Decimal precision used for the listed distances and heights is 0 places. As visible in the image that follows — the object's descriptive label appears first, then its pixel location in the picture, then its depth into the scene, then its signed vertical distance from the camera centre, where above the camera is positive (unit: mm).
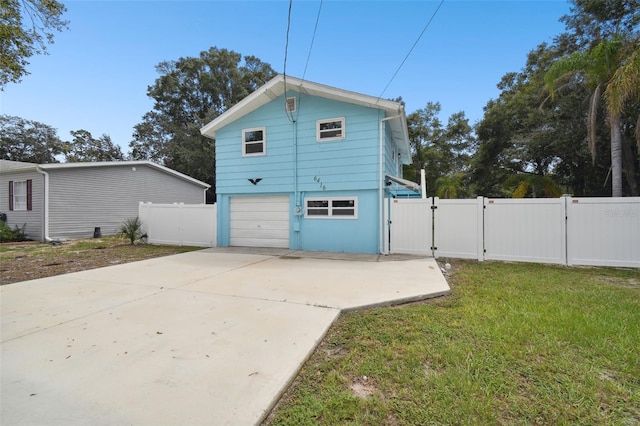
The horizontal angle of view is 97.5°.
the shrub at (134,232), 11305 -754
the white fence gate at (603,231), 6434 -407
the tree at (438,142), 24750 +6435
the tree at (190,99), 25953 +11469
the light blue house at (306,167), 8383 +1521
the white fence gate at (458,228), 7617 -395
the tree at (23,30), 6984 +4911
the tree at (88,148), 31547 +7465
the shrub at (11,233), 12367 -909
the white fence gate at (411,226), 8062 -361
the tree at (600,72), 8266 +4471
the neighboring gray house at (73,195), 12508 +877
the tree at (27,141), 30641 +8089
